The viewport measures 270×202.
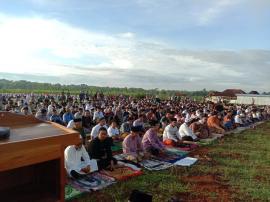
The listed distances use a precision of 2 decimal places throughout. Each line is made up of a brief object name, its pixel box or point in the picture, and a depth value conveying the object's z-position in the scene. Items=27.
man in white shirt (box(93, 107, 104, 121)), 9.73
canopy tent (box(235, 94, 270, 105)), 36.24
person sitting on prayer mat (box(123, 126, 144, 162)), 5.73
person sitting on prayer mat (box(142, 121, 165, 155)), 6.14
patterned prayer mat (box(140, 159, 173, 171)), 5.24
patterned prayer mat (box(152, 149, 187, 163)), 5.94
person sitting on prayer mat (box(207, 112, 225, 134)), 10.47
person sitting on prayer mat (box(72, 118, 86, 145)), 5.02
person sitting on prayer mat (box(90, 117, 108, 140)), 6.62
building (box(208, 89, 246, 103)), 36.61
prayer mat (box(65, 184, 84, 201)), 3.68
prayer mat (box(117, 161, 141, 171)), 5.10
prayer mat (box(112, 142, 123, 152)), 6.59
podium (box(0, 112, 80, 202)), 1.09
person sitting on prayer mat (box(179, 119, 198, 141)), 8.15
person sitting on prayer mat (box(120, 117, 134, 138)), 8.12
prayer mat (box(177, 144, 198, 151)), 7.13
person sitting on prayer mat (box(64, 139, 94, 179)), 4.34
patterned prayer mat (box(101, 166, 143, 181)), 4.55
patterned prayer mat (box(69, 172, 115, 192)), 4.04
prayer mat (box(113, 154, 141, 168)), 5.31
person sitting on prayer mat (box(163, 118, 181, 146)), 7.46
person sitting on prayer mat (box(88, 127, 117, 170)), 4.90
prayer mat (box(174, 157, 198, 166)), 5.62
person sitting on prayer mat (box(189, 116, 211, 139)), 8.98
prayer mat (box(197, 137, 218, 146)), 8.02
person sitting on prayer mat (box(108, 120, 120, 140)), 7.42
